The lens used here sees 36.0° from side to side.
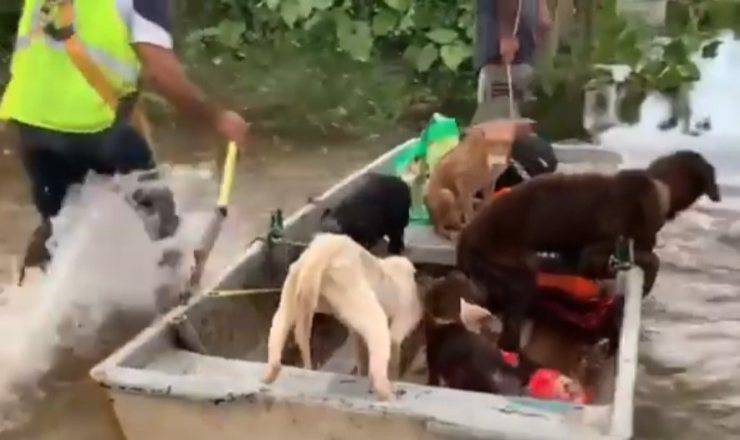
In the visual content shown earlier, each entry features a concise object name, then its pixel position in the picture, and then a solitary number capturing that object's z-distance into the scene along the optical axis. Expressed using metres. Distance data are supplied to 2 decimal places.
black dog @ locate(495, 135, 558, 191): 4.05
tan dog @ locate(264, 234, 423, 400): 2.52
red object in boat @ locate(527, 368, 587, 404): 2.84
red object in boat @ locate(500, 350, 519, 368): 2.91
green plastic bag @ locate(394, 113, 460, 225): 4.11
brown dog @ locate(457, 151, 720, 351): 3.25
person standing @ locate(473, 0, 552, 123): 4.90
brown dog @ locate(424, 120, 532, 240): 3.82
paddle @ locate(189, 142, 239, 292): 3.35
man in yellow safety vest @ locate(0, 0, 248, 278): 3.20
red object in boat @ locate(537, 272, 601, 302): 3.44
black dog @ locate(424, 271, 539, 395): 2.75
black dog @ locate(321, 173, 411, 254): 3.63
